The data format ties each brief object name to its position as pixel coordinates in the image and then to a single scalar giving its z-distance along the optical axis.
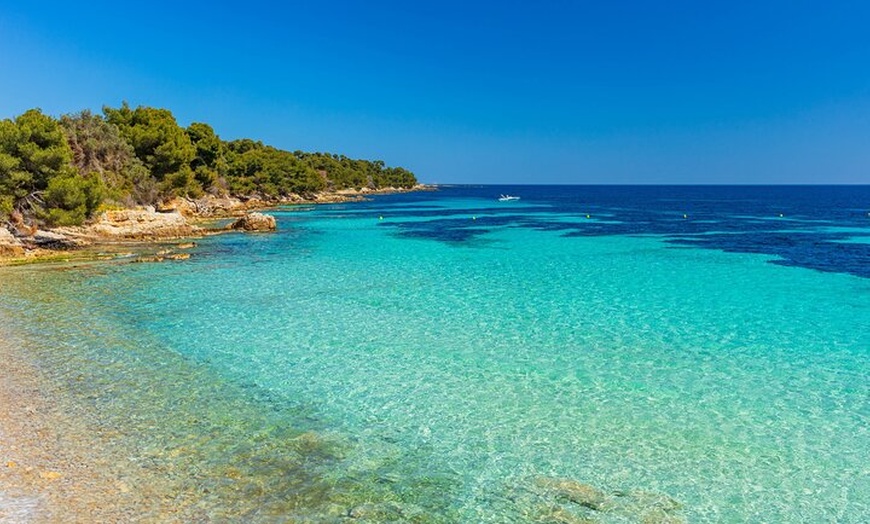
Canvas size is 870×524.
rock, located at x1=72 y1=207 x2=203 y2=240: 32.19
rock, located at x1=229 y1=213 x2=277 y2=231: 39.37
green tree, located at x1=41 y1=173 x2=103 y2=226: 28.03
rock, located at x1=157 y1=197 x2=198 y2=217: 47.88
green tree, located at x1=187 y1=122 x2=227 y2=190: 57.47
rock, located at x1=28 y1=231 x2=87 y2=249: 27.03
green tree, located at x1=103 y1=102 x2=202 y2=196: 47.75
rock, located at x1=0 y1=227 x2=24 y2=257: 23.89
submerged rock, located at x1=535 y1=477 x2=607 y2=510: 6.30
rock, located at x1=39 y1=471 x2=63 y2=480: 6.54
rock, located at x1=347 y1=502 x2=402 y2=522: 5.96
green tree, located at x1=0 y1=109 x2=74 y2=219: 26.77
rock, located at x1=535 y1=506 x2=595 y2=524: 5.91
